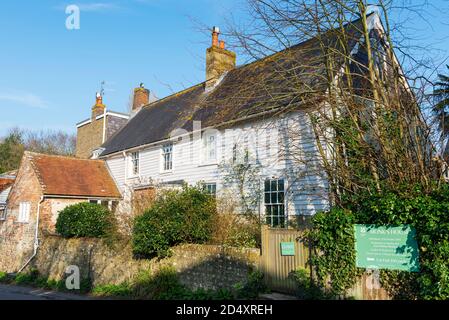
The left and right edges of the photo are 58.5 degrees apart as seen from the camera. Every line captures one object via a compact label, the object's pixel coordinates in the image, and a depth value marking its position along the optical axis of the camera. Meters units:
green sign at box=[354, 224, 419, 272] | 7.99
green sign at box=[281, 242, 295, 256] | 10.11
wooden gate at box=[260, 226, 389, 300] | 10.00
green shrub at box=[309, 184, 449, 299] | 7.45
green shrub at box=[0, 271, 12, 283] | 19.29
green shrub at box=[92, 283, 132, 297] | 13.59
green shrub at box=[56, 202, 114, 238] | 17.25
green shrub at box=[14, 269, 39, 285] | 18.27
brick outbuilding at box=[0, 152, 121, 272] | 20.58
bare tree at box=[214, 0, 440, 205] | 9.41
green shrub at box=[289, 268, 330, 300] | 9.38
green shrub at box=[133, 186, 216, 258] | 12.77
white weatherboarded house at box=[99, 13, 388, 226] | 13.73
